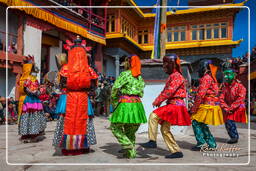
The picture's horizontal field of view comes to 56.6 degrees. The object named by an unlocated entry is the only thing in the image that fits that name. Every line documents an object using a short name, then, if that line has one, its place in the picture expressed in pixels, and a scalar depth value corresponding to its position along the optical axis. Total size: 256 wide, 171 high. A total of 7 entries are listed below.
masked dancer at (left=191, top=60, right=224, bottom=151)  4.38
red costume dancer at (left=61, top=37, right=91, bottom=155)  3.80
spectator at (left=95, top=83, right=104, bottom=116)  12.87
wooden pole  7.57
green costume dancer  3.66
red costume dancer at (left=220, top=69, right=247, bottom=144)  5.39
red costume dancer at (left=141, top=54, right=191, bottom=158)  3.69
